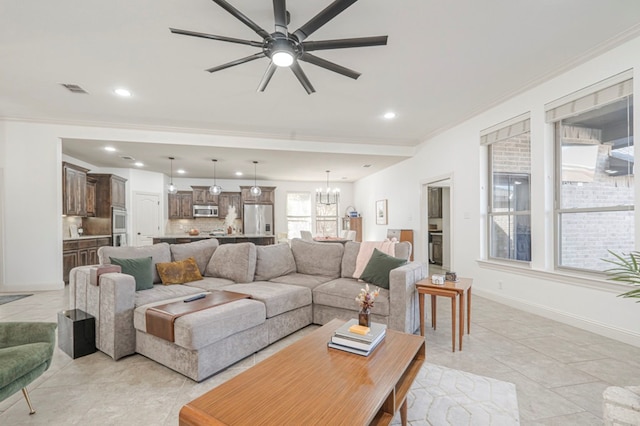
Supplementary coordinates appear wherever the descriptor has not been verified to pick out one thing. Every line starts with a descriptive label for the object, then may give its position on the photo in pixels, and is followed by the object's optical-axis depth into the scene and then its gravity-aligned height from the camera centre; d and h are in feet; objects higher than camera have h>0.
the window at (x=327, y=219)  33.76 -0.84
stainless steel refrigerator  30.12 -0.59
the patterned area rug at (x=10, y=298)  13.88 -4.19
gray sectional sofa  7.23 -2.66
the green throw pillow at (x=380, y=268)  9.92 -2.00
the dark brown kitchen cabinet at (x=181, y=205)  29.78 +0.83
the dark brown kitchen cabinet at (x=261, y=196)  30.22 +1.75
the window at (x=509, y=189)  12.83 +1.01
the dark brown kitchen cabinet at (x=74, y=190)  18.32 +1.62
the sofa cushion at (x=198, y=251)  11.70 -1.60
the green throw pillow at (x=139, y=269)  9.48 -1.88
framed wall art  25.75 -0.04
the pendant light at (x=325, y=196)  31.46 +1.80
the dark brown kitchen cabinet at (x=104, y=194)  22.66 +1.55
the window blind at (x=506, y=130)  12.55 +3.80
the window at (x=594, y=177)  9.45 +1.19
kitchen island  19.69 -1.82
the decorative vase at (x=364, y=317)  6.01 -2.21
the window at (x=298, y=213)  33.09 -0.09
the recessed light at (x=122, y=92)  12.39 +5.32
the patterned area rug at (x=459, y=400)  5.64 -4.09
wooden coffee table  3.59 -2.57
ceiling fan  6.43 +4.44
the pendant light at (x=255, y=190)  24.06 +1.85
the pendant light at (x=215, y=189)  22.56 +1.87
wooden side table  8.43 -2.41
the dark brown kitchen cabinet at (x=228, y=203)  30.68 +1.04
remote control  8.25 -2.48
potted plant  8.99 -2.01
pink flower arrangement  5.97 -1.84
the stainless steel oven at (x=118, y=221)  22.68 -0.63
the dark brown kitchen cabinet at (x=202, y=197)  30.12 +1.67
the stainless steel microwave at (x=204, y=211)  30.01 +0.19
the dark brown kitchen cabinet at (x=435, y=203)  26.16 +0.74
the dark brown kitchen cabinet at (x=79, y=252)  17.51 -2.52
